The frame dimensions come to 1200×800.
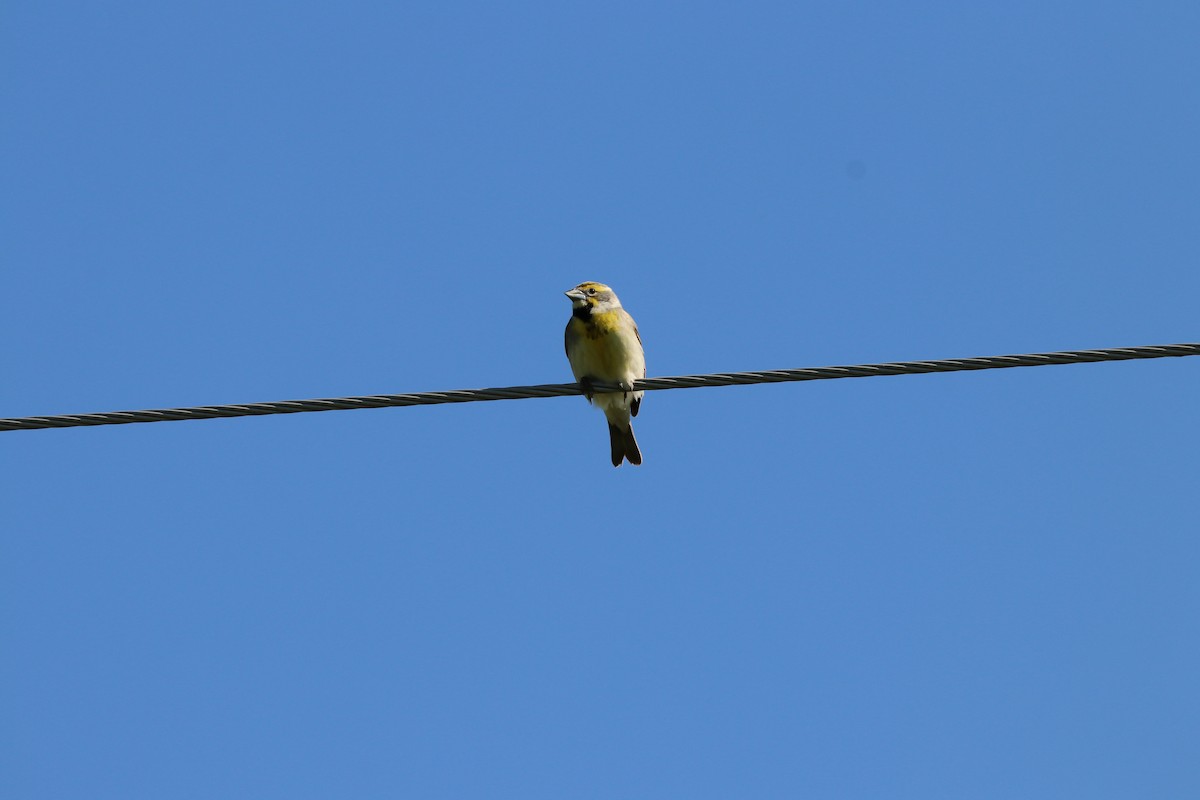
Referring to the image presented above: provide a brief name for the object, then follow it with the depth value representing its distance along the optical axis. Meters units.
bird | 16.39
